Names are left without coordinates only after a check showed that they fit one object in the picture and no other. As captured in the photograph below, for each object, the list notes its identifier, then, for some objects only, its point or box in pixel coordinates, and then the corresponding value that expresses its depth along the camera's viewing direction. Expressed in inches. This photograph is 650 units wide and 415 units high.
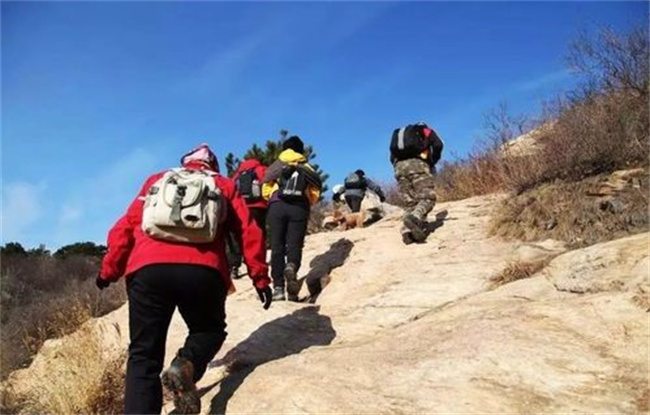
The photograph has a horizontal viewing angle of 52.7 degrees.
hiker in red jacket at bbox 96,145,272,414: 163.6
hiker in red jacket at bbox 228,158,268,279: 349.7
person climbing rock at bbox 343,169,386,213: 548.4
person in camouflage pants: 360.2
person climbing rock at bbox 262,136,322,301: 305.4
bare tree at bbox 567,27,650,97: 424.2
